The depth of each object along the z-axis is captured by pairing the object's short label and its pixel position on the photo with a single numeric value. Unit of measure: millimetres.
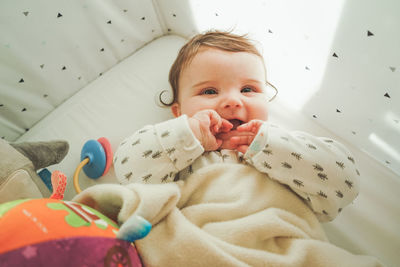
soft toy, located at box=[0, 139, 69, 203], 602
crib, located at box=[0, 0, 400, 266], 701
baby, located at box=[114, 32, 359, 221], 646
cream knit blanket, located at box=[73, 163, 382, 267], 488
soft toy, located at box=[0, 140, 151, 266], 318
